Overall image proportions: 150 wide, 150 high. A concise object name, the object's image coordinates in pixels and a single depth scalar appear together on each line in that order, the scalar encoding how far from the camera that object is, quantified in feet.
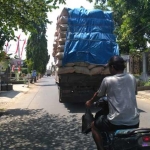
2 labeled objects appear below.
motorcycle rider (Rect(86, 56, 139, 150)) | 11.46
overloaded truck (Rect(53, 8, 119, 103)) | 34.68
